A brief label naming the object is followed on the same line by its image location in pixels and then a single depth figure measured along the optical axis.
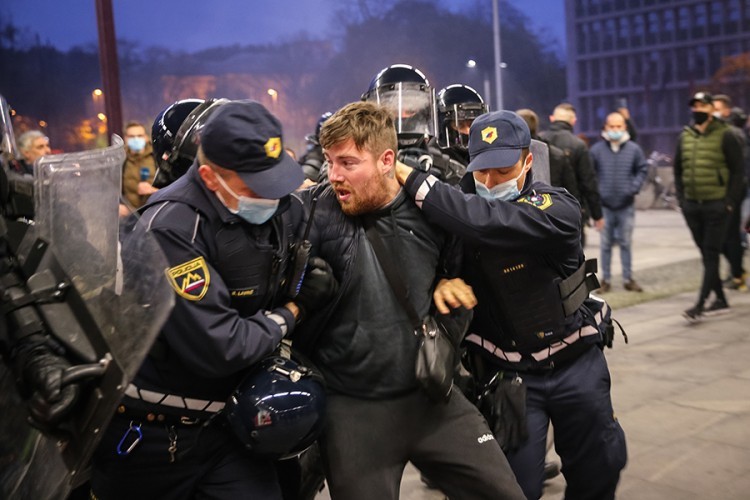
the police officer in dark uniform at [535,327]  3.02
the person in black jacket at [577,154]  8.07
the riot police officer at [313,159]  5.80
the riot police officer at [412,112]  3.51
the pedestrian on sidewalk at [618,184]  8.87
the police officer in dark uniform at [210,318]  2.32
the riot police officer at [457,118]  4.41
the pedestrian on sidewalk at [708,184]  7.69
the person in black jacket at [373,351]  2.72
